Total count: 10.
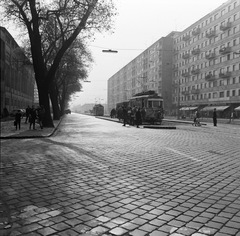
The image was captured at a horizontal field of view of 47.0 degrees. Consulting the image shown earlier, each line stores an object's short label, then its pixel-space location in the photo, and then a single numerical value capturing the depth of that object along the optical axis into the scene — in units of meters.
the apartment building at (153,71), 91.06
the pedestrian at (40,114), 20.01
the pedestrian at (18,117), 19.50
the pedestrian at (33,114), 19.83
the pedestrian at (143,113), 29.27
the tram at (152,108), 29.72
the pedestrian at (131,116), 26.70
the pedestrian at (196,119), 28.81
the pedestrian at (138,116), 23.99
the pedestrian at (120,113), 32.44
